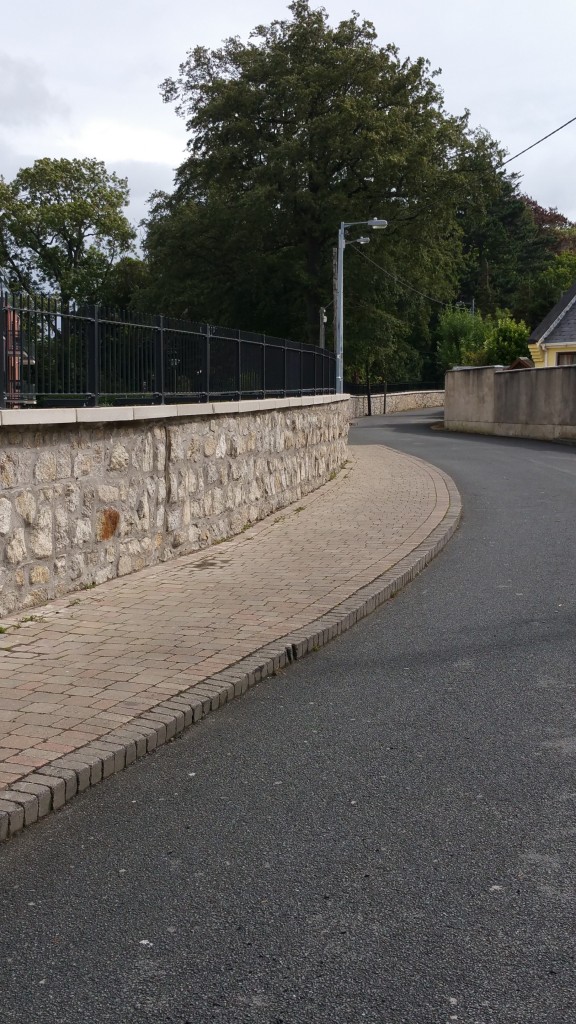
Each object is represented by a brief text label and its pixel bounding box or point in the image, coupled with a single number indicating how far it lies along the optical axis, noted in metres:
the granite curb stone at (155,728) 4.14
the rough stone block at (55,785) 4.25
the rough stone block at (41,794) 4.16
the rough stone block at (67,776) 4.33
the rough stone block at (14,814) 4.00
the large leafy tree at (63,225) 66.62
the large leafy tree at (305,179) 42.81
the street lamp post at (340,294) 35.79
